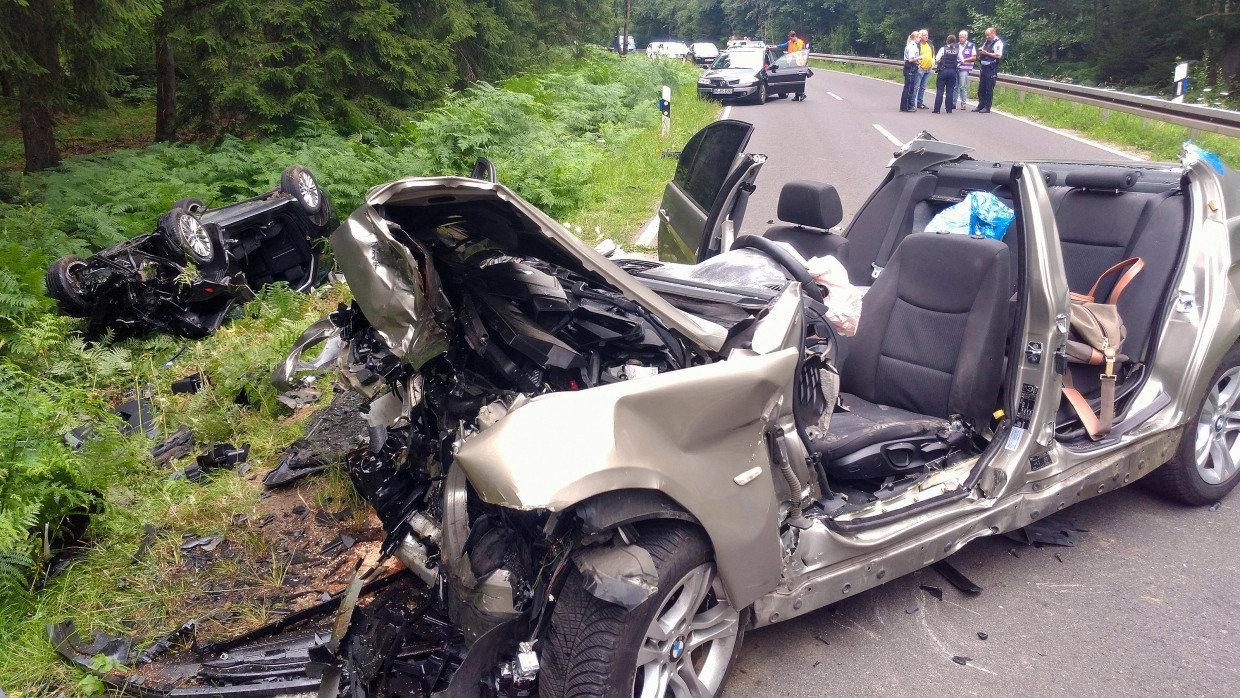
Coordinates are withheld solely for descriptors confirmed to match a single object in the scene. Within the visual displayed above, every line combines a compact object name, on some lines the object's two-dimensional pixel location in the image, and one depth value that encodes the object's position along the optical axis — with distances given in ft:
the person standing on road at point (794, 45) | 100.12
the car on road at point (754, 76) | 79.82
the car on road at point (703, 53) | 154.10
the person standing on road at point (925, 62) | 67.15
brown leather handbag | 11.96
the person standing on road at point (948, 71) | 63.93
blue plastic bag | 14.06
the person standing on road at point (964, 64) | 64.75
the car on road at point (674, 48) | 175.94
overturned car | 21.86
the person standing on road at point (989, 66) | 63.52
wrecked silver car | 7.66
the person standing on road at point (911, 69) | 67.41
